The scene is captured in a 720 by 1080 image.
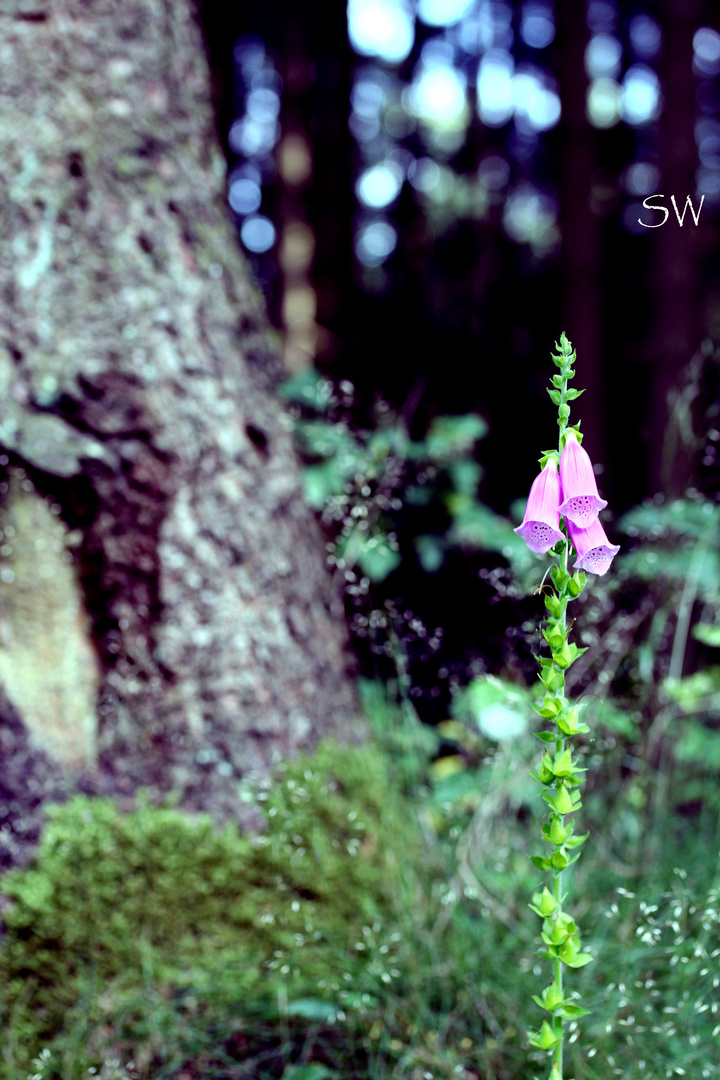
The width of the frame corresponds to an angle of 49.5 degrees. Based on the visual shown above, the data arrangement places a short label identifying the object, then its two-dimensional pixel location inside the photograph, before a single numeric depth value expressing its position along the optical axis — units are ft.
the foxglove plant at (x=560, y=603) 3.03
